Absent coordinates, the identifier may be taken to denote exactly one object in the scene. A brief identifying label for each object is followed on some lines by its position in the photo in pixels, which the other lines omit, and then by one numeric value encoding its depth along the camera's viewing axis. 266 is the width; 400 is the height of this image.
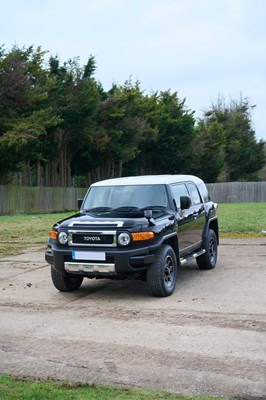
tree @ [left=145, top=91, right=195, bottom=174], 54.97
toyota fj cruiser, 7.75
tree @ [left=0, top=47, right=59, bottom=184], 32.28
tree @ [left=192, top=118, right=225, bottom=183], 61.84
